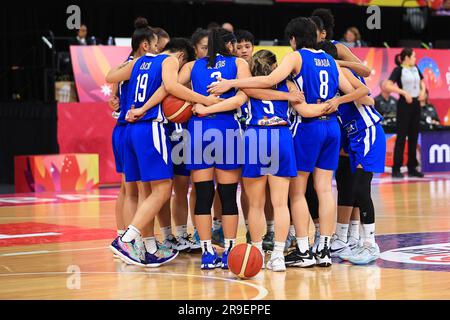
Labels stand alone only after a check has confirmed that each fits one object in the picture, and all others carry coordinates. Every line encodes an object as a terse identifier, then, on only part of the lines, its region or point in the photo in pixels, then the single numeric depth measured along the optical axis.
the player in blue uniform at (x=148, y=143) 13.24
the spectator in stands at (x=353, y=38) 31.09
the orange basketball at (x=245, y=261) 12.04
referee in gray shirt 27.53
